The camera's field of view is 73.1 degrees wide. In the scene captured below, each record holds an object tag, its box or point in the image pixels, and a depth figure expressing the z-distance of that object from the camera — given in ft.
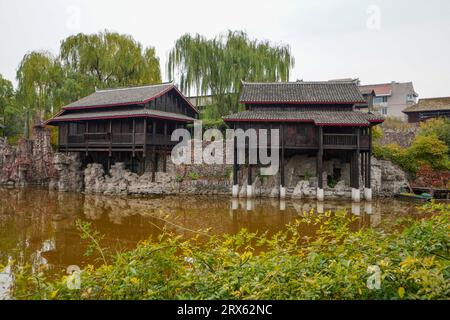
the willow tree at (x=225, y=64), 72.02
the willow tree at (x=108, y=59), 81.20
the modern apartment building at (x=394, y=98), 126.93
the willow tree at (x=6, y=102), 86.99
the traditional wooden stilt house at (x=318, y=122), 52.47
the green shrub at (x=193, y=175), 61.06
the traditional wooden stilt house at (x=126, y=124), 60.08
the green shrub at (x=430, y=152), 59.36
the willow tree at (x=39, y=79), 77.15
